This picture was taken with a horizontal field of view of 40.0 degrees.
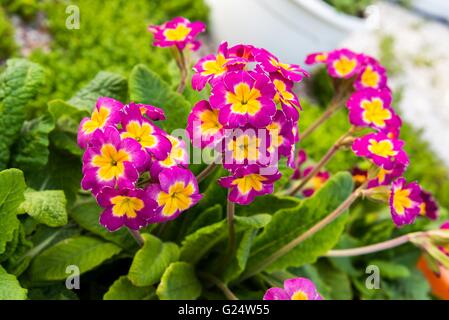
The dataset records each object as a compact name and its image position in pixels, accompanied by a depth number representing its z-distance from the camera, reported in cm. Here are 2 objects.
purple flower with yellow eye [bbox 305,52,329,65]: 35
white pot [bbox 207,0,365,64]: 65
